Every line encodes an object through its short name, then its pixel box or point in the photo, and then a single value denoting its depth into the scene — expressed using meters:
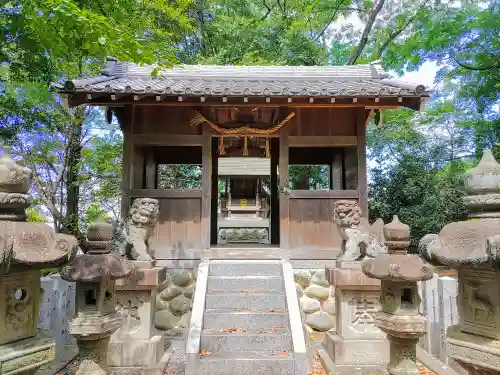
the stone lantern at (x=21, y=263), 2.38
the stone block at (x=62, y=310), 5.86
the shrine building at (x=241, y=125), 6.69
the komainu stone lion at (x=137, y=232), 5.04
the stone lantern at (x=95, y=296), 3.58
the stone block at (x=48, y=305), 5.74
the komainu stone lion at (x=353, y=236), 5.22
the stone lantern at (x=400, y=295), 3.60
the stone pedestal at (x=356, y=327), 4.95
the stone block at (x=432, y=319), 5.51
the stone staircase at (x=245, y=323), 4.46
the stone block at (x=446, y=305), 5.29
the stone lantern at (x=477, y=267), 2.40
